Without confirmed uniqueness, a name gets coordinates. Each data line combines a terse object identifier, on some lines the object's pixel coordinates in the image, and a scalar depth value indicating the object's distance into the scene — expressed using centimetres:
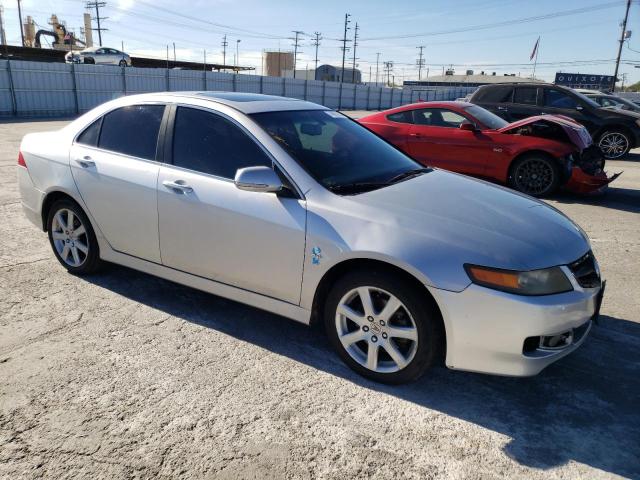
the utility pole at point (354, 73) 8329
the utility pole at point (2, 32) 5358
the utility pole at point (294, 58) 8338
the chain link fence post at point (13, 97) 2211
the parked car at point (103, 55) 3541
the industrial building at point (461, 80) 9031
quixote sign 7850
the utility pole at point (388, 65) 11569
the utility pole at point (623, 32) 5481
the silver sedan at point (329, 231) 267
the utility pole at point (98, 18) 7581
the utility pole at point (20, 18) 6066
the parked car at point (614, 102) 1461
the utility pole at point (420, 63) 11754
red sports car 796
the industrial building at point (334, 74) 8694
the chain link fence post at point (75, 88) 2457
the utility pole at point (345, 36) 8523
